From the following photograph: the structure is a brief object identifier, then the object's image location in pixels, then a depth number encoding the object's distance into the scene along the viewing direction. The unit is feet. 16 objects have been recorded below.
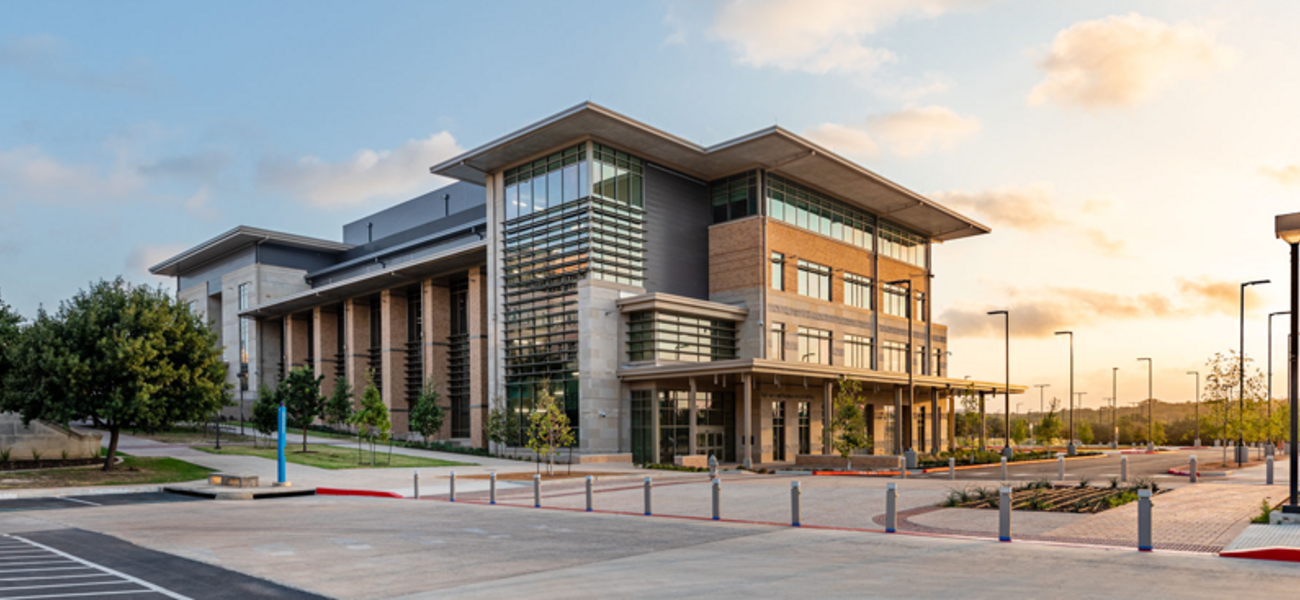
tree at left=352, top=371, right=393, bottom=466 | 135.28
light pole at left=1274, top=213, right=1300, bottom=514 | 46.62
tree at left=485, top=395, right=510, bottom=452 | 146.10
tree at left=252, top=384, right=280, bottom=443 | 153.79
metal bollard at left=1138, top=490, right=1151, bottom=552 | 40.14
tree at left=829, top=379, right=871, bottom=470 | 126.93
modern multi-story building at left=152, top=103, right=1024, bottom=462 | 147.74
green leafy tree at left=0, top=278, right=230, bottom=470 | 103.50
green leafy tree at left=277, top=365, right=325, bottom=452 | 152.53
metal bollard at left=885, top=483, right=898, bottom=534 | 49.32
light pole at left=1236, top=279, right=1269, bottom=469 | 127.65
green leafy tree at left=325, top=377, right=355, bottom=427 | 156.04
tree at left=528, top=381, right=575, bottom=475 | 119.03
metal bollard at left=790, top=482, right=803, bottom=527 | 53.78
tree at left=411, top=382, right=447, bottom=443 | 163.63
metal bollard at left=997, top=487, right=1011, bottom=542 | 44.73
